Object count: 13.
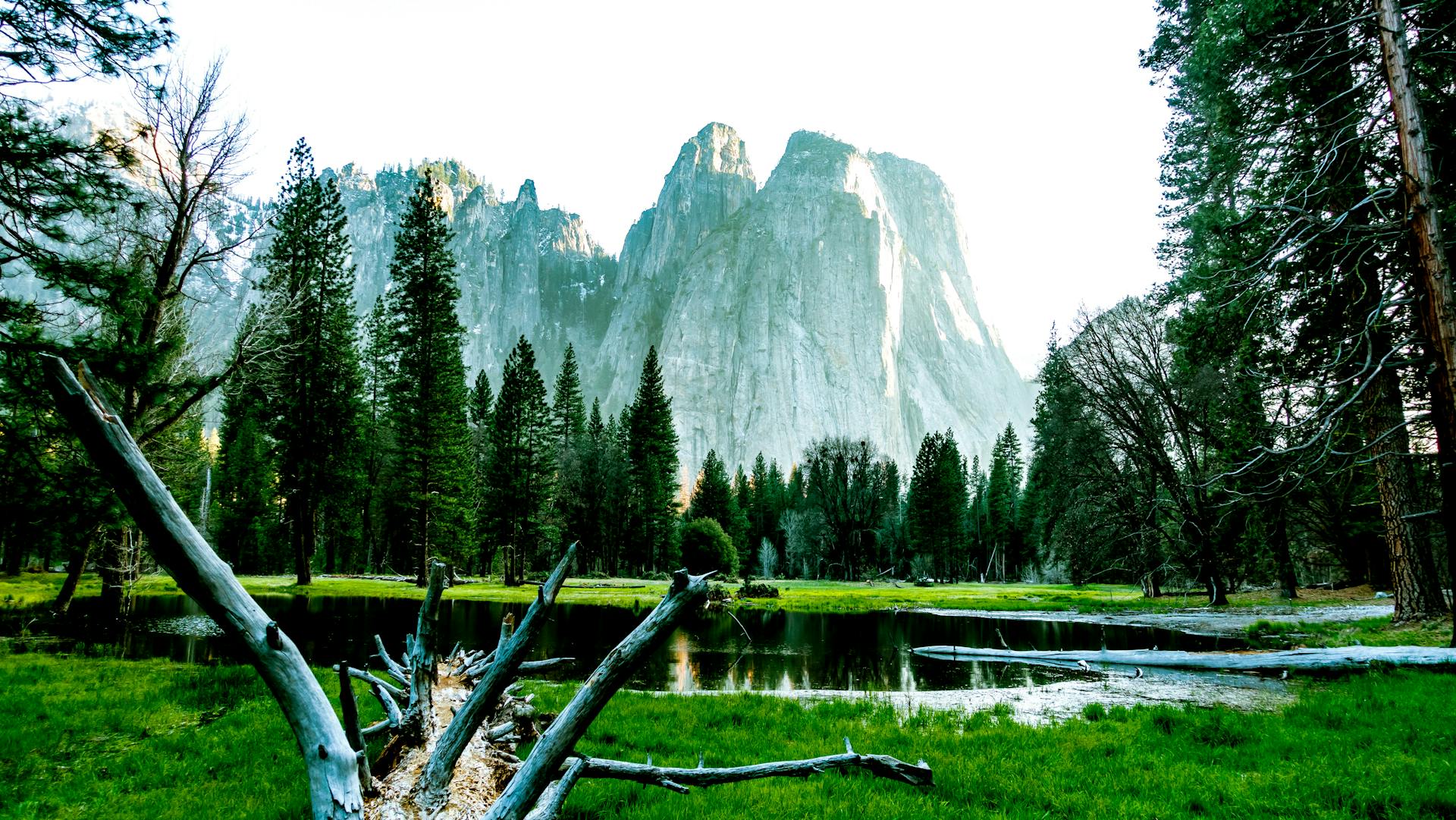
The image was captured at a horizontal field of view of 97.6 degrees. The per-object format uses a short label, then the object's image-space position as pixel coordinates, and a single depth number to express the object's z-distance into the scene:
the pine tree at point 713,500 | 69.94
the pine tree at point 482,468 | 52.19
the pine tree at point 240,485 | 52.44
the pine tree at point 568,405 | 67.75
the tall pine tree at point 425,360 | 34.38
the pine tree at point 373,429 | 49.50
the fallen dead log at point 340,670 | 2.85
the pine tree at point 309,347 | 32.78
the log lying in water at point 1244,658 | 9.31
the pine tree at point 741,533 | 71.50
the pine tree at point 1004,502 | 79.31
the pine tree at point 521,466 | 46.44
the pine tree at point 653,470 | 61.66
